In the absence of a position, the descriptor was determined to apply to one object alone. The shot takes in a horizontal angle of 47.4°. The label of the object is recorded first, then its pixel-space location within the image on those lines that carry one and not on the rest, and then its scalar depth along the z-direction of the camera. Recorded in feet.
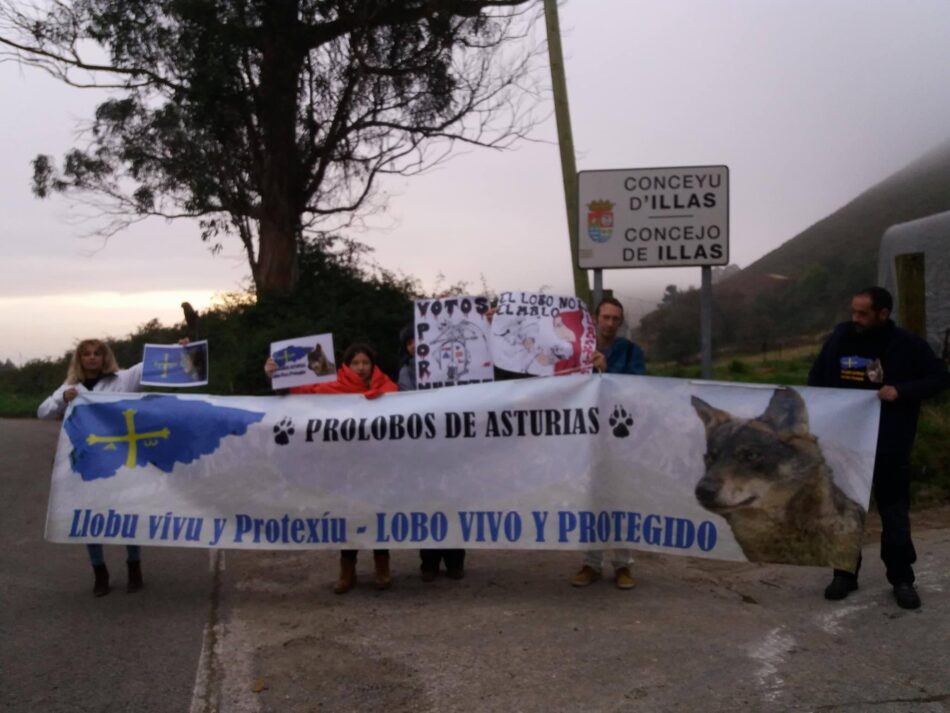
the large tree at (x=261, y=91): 61.11
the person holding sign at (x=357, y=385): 22.70
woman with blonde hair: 22.82
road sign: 26.96
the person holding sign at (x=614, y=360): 22.50
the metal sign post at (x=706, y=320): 27.45
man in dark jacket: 20.08
